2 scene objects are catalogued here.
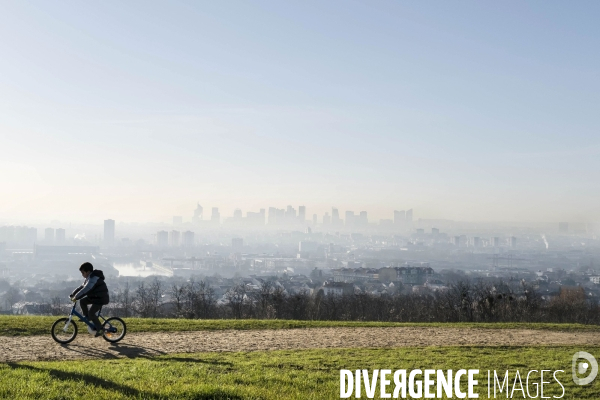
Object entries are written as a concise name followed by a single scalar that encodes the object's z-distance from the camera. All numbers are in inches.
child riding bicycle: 569.6
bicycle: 592.7
